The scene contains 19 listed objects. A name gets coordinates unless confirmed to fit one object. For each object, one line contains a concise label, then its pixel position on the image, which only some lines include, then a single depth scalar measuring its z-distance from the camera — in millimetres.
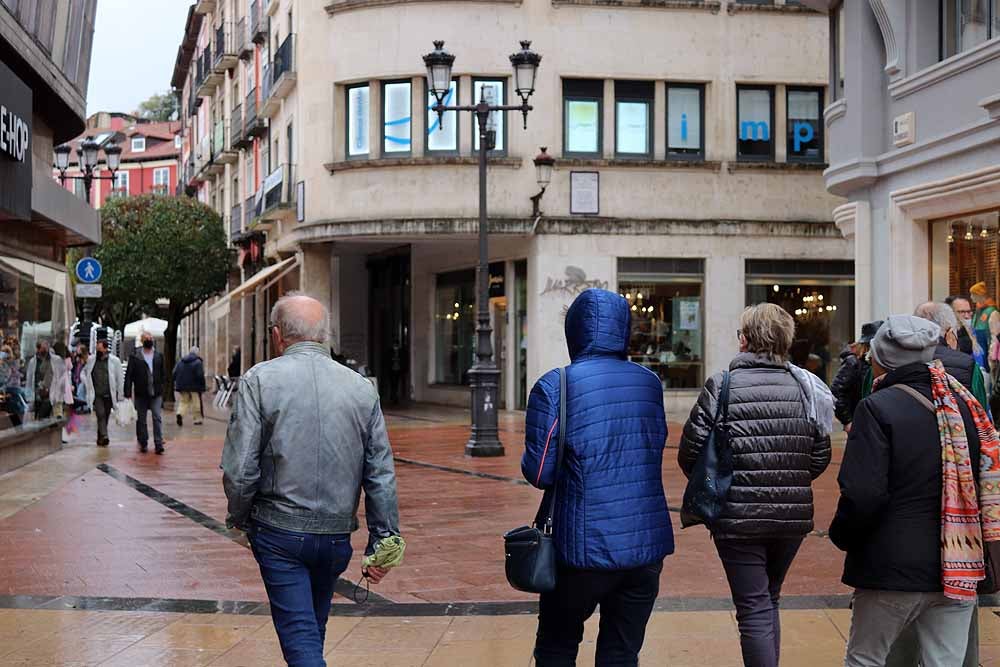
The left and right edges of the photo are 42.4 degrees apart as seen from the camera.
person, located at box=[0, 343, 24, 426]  16797
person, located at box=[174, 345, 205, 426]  24969
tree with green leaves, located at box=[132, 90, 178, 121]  112062
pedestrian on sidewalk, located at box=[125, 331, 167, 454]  19281
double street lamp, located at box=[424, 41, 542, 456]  17625
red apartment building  93125
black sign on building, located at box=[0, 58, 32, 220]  13867
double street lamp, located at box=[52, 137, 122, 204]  26736
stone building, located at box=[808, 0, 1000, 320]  14617
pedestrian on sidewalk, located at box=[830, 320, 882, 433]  8820
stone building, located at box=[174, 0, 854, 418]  26562
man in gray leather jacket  4648
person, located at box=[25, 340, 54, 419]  18297
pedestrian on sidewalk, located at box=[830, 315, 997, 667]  4562
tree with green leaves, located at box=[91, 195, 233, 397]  40156
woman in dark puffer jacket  5203
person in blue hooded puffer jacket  4602
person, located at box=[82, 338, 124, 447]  20672
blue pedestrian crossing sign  24012
